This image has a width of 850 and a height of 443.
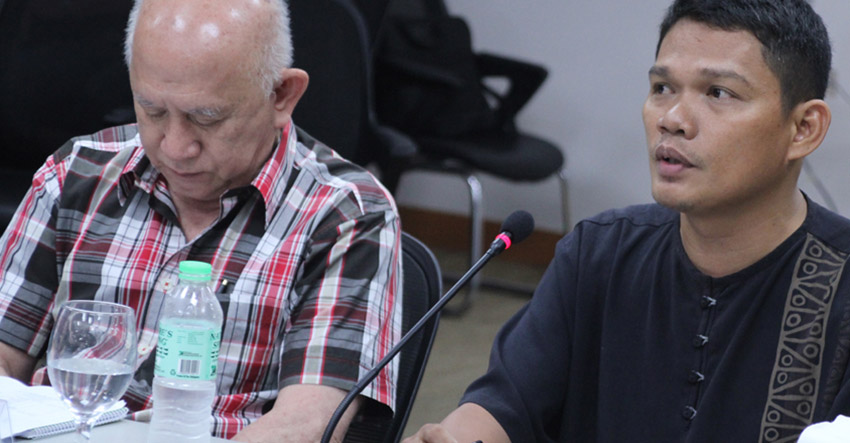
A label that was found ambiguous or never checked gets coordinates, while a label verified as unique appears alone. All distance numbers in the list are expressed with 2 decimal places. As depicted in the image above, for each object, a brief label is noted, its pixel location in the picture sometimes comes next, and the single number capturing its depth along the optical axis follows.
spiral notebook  2.36
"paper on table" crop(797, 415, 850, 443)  2.18
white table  2.37
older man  2.62
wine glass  2.32
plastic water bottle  2.33
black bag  5.50
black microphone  2.39
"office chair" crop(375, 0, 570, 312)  5.34
